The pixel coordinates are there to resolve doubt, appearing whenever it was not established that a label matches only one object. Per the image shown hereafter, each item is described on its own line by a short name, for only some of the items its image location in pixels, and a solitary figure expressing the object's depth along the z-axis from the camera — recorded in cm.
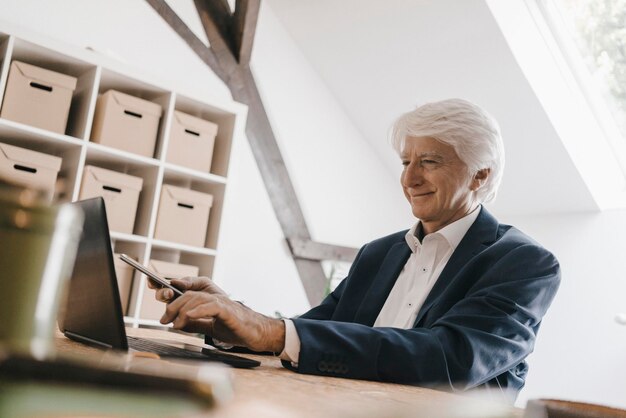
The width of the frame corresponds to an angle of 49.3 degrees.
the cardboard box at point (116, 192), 304
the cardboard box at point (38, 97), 290
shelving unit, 300
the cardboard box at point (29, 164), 283
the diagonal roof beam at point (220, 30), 413
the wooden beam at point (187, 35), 390
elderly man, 108
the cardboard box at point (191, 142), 338
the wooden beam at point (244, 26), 412
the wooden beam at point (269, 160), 425
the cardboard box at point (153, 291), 323
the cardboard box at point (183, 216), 330
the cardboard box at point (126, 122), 315
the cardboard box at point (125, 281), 316
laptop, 92
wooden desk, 24
